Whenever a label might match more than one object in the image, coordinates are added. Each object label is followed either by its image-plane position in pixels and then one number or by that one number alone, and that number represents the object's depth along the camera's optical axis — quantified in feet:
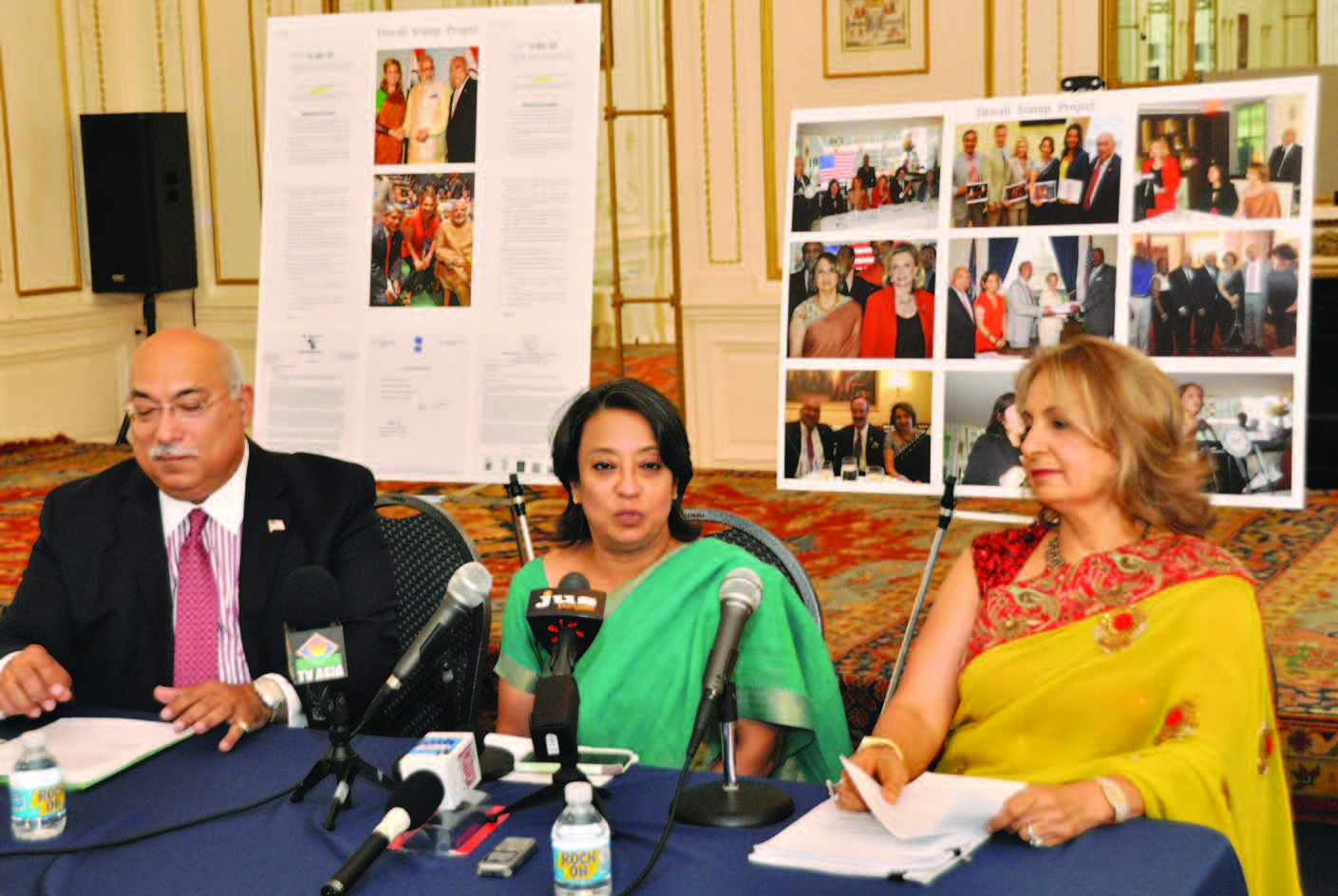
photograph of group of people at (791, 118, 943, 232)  11.43
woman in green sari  7.55
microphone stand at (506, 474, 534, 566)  11.64
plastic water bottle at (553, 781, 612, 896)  5.19
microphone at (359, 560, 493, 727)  5.75
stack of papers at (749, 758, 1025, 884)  5.31
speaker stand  27.09
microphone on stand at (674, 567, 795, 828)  5.49
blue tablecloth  5.20
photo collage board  10.30
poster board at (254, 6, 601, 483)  12.42
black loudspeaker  26.07
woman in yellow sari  6.85
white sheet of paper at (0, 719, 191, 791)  6.72
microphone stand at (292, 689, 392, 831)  5.97
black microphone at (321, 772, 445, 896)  5.28
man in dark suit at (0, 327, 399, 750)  8.61
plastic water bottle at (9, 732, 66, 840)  6.06
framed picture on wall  21.75
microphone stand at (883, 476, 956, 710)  9.98
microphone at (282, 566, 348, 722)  5.68
